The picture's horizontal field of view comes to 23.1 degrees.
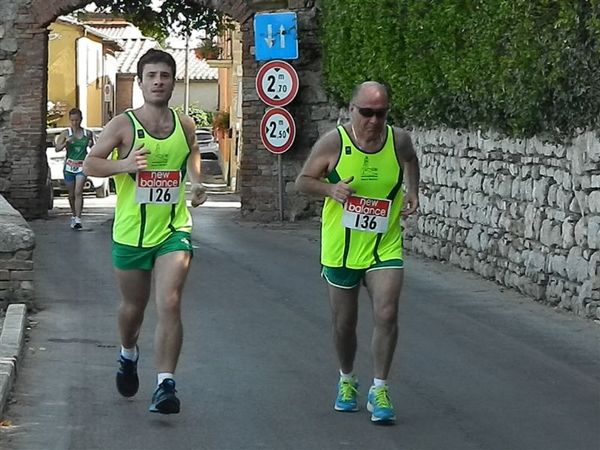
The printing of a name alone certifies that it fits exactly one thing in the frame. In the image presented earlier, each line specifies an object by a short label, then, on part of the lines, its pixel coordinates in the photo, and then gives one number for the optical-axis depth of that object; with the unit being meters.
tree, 27.19
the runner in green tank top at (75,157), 21.50
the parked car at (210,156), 56.84
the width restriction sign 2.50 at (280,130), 22.91
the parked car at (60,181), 36.03
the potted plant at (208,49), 30.41
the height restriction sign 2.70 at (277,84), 22.50
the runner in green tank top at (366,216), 7.57
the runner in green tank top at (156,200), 7.62
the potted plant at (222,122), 45.52
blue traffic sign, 23.06
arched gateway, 23.67
